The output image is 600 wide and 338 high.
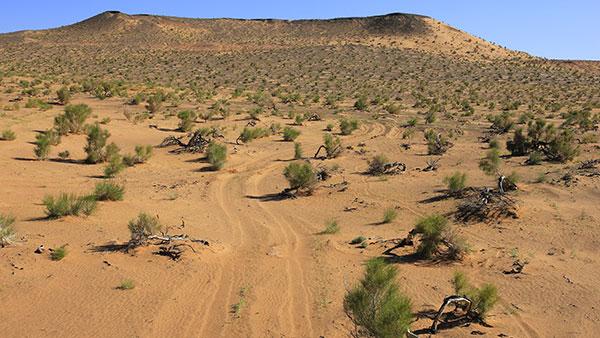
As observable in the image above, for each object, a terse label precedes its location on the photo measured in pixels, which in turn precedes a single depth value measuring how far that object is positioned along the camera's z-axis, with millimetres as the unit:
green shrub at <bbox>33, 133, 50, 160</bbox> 17406
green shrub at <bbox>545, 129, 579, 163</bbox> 18344
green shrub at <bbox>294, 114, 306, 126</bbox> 27928
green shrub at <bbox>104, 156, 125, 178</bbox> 15969
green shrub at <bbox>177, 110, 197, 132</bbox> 24516
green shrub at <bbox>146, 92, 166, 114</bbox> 29641
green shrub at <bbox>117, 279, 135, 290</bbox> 8305
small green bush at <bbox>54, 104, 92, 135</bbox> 21172
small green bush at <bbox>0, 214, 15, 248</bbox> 9508
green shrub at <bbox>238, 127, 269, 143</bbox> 22500
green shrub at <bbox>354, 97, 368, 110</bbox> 35031
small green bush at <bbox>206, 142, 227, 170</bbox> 17891
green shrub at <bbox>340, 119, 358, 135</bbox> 25831
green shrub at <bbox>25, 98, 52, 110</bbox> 27156
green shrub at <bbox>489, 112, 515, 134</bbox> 26188
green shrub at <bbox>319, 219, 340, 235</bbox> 11500
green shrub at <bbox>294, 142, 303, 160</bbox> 19478
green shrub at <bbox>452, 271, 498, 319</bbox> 7426
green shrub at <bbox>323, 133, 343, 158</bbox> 19641
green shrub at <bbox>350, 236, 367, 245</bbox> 10836
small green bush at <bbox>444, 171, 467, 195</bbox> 14180
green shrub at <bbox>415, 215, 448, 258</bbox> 9867
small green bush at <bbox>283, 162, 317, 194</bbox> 14789
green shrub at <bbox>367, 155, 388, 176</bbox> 17219
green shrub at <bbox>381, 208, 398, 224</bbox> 12500
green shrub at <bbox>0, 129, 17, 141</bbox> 19391
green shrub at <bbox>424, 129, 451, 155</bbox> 20750
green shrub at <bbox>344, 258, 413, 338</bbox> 5770
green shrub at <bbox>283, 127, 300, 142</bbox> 23547
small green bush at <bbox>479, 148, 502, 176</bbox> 16250
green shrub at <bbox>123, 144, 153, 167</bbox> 17609
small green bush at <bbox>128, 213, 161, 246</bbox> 9844
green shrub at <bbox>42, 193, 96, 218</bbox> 11375
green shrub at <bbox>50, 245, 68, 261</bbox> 9172
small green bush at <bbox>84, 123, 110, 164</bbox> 17703
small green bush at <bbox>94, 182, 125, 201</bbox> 12984
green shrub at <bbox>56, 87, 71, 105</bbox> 30281
